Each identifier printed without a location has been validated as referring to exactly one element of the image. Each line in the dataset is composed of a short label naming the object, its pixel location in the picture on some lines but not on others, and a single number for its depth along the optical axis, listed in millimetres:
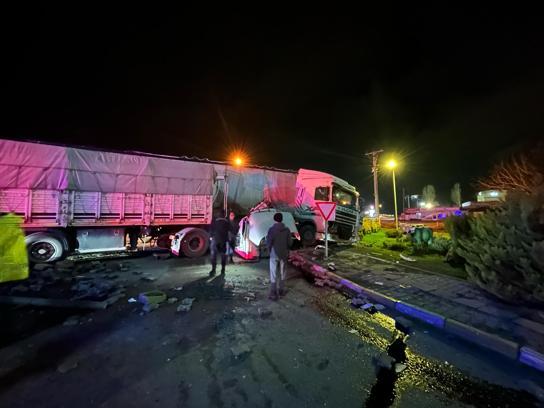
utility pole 25906
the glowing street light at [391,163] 21750
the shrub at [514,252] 4359
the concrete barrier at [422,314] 4246
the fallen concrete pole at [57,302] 4879
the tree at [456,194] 72488
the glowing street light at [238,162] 11475
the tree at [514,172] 18594
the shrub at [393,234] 16359
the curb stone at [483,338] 3418
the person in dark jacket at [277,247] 5535
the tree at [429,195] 85312
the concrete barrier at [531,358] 3145
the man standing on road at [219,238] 7387
